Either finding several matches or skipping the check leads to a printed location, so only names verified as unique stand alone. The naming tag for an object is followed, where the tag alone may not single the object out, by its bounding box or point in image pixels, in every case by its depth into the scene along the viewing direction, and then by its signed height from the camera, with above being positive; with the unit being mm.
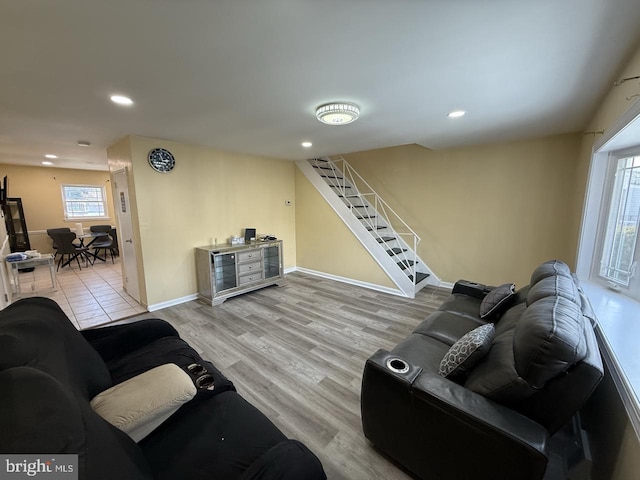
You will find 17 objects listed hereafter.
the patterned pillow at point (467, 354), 1420 -823
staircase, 4314 -243
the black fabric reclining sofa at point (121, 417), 679 -871
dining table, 6500 -703
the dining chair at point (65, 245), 5781 -795
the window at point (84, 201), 6938 +236
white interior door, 3670 -323
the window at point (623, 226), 2078 -168
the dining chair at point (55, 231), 6010 -505
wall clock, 3477 +683
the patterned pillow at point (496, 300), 2264 -832
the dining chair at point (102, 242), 6574 -833
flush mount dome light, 2227 +839
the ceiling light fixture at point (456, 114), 2451 +912
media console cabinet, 3848 -967
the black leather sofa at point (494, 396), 1050 -919
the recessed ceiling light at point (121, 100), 2100 +913
